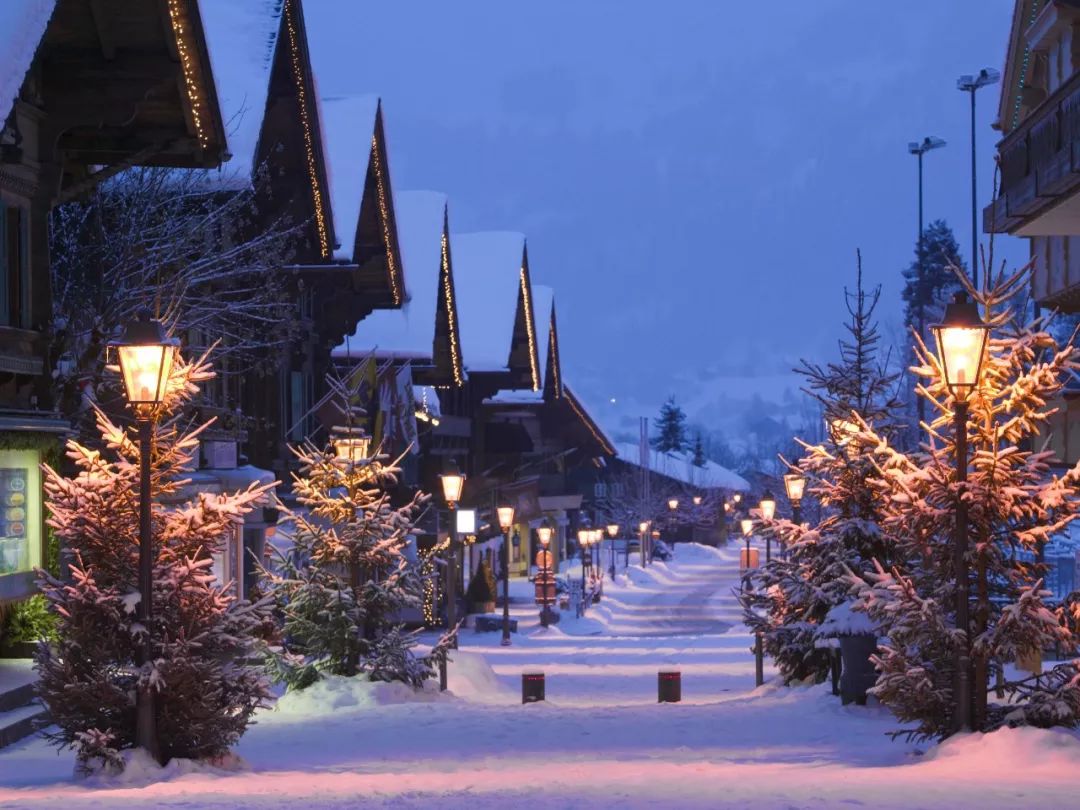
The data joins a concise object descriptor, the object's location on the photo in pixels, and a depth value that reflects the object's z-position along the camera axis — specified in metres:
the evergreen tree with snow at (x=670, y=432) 162.50
